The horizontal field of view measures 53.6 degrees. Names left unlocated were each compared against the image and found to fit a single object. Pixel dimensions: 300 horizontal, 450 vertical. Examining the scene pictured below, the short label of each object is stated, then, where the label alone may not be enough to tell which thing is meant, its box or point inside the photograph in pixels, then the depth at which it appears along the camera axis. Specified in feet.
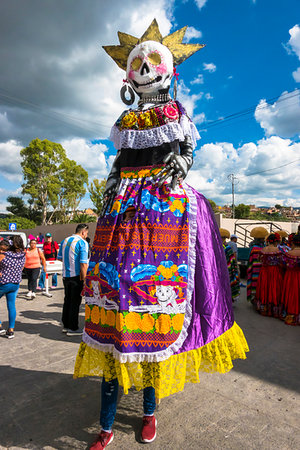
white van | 33.04
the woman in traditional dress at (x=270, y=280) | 18.86
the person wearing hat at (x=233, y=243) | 26.41
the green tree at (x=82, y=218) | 93.53
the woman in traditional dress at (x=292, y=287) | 17.13
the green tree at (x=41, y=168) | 90.78
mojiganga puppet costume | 5.74
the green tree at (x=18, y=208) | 121.80
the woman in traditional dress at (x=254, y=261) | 21.30
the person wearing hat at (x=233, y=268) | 19.78
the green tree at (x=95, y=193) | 91.06
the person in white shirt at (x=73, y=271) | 15.29
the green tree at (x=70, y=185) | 95.76
